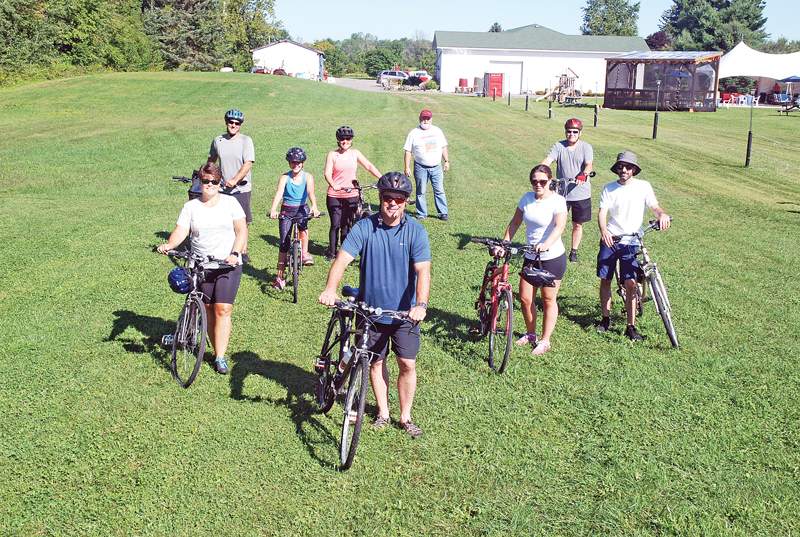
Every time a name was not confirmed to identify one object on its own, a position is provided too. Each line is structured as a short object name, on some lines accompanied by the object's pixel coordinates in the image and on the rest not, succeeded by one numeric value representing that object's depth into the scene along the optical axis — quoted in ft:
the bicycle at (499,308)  22.90
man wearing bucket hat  25.26
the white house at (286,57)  257.14
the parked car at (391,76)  222.69
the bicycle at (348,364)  16.76
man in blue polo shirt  16.69
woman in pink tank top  33.68
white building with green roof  219.61
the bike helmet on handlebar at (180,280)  20.70
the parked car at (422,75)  242.99
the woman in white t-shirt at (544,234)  23.04
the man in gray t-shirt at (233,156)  31.01
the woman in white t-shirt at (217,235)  21.34
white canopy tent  160.76
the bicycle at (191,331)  21.04
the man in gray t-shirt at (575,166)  33.68
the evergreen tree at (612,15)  332.60
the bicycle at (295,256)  30.01
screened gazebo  136.46
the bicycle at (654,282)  24.88
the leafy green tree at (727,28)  235.61
